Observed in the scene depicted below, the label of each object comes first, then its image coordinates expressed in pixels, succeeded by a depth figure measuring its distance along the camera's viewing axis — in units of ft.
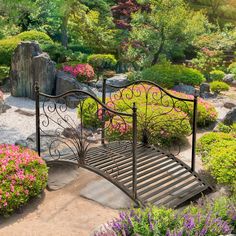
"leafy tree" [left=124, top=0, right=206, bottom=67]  52.65
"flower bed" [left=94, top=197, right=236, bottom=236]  12.29
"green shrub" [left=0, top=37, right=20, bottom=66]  52.65
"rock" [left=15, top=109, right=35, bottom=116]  38.06
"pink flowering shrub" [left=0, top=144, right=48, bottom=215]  18.10
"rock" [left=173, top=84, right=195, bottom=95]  48.24
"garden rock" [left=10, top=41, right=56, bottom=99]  43.75
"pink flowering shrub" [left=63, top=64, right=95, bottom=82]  51.21
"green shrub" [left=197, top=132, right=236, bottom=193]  20.27
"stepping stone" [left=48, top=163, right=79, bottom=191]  21.97
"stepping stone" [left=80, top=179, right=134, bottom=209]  19.74
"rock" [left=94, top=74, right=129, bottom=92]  55.27
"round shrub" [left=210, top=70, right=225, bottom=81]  58.29
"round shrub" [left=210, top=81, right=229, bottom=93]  50.90
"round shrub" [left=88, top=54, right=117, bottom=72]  61.72
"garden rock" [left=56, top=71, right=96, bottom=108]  43.57
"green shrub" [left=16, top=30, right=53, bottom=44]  60.29
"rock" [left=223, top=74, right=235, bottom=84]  60.95
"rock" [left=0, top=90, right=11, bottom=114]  37.90
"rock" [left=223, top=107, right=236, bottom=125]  31.71
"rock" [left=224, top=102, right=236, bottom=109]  41.96
